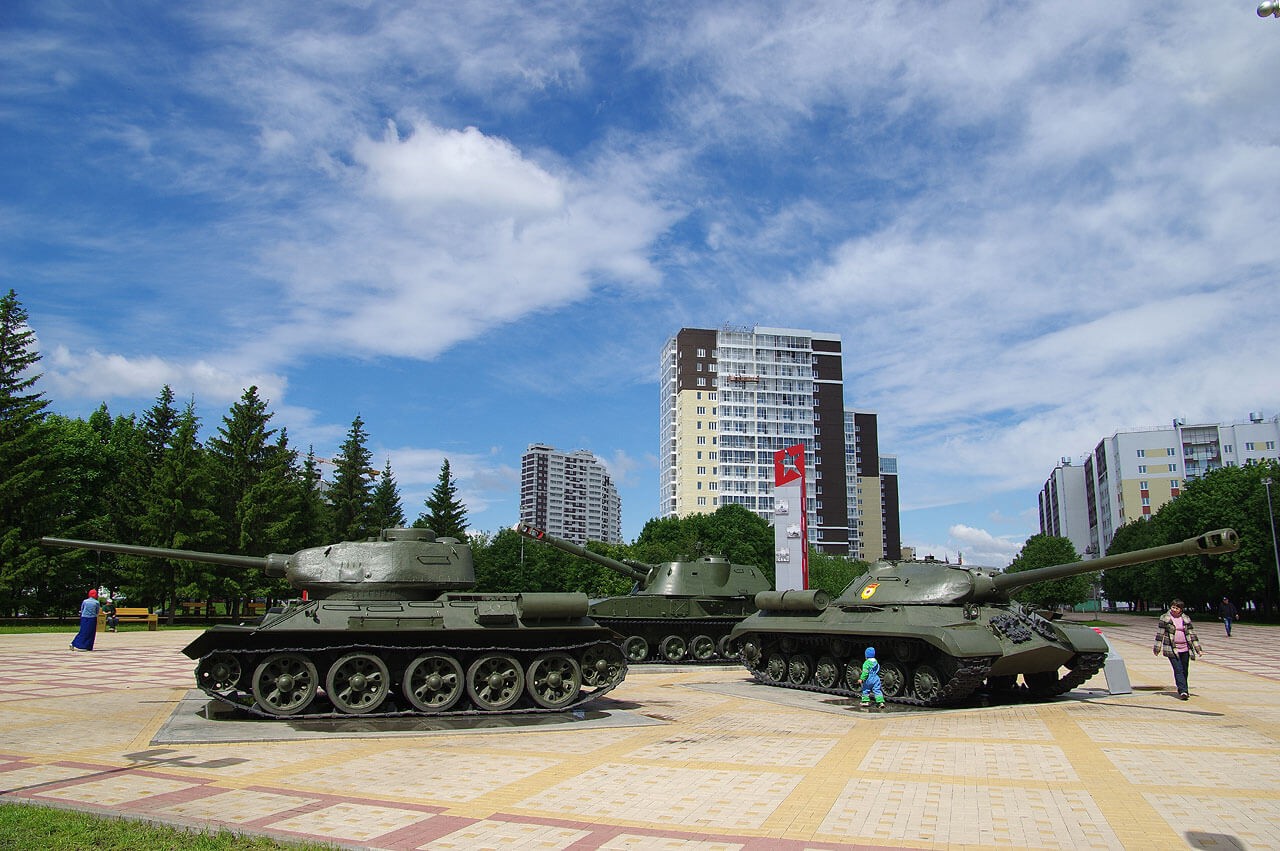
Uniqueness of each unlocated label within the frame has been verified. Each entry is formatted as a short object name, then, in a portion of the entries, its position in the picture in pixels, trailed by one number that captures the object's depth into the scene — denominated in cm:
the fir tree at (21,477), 3559
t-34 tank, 1227
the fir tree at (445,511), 5906
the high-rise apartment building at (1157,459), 9369
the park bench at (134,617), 3903
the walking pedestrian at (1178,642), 1507
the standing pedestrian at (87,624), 2244
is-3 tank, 1426
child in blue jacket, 1452
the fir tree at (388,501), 5509
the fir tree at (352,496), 5347
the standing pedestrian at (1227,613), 3738
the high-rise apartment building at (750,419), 9638
